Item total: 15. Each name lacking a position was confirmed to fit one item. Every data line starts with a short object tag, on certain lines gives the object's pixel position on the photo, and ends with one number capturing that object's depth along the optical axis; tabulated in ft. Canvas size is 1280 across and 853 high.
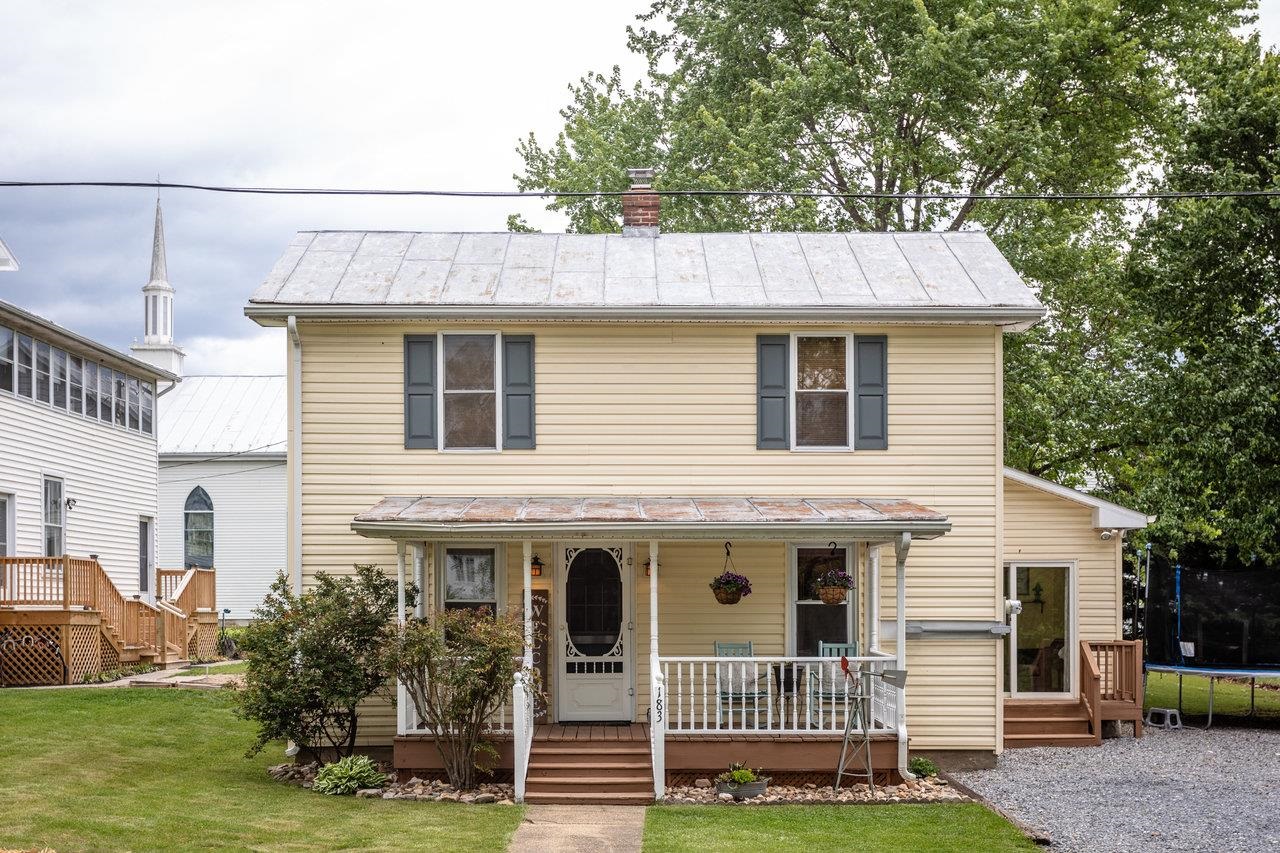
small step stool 63.62
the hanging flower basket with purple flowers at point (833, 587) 49.06
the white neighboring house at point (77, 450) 74.95
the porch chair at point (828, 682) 48.08
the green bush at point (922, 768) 47.19
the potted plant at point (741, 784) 44.06
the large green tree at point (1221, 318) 62.75
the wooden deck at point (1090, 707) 56.49
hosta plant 43.96
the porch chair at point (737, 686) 47.23
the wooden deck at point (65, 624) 67.15
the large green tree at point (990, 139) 80.07
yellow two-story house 50.08
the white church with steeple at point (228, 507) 114.11
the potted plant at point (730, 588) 48.57
